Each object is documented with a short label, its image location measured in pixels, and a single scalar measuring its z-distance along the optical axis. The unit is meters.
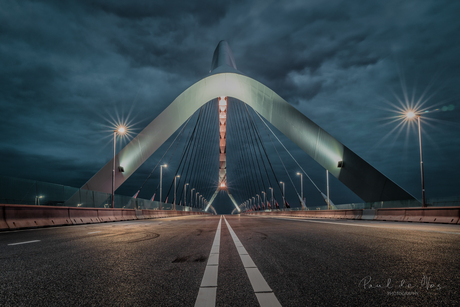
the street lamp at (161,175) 44.66
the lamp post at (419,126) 18.95
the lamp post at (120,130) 23.06
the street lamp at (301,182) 49.53
